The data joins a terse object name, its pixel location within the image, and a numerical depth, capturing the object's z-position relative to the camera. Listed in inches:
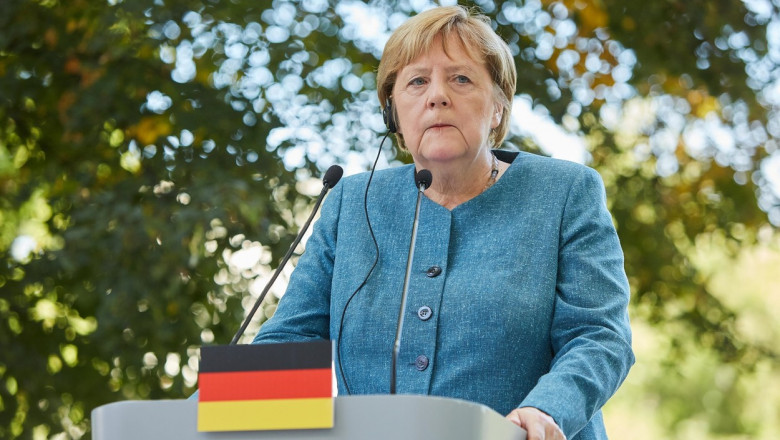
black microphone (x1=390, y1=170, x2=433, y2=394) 184.9
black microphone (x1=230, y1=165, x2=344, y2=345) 196.1
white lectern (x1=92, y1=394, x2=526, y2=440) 177.9
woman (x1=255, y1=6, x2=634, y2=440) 192.6
